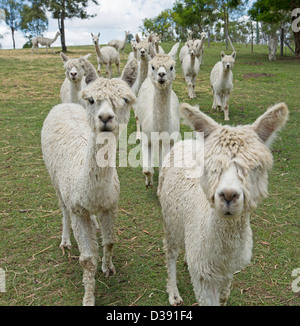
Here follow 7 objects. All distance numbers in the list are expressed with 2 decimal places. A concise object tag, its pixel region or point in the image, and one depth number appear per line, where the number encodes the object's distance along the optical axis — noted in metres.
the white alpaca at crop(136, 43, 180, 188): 5.10
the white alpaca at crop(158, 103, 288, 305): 1.83
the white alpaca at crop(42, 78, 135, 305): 2.73
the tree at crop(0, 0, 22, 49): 51.65
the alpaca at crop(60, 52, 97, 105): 6.29
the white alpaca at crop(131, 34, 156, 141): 7.04
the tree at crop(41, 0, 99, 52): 26.97
